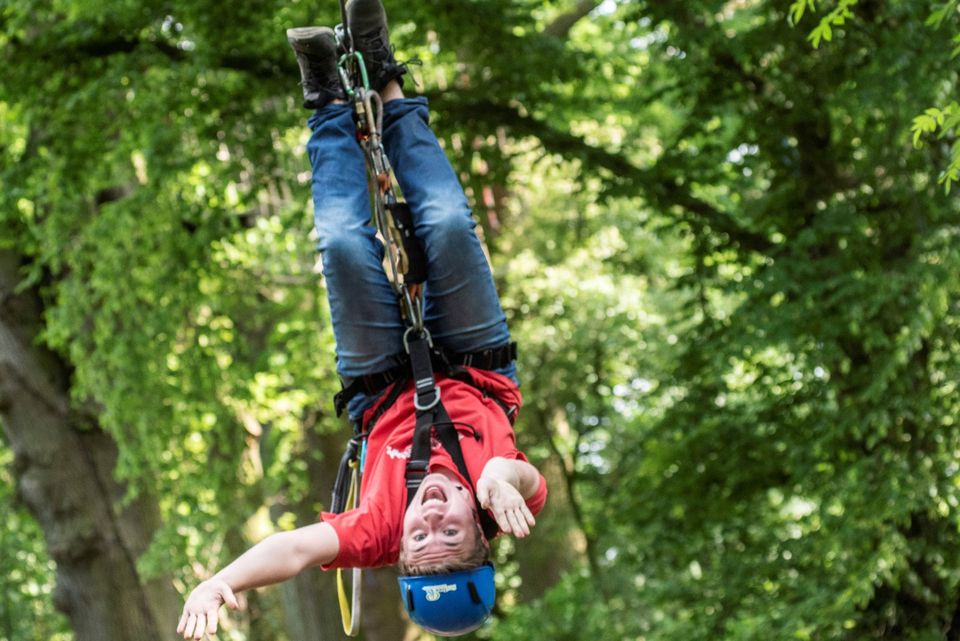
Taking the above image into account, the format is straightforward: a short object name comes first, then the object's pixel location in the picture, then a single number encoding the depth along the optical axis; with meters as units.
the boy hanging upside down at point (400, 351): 7.52
